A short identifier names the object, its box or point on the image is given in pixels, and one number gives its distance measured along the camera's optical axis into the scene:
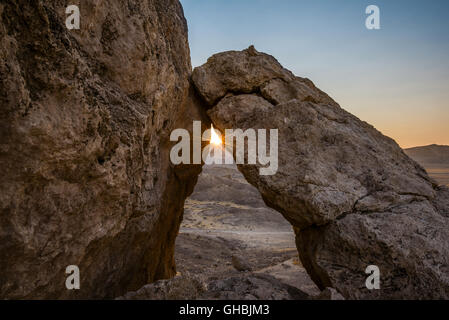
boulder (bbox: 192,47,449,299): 3.20
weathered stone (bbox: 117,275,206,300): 2.86
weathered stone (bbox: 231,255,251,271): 7.87
